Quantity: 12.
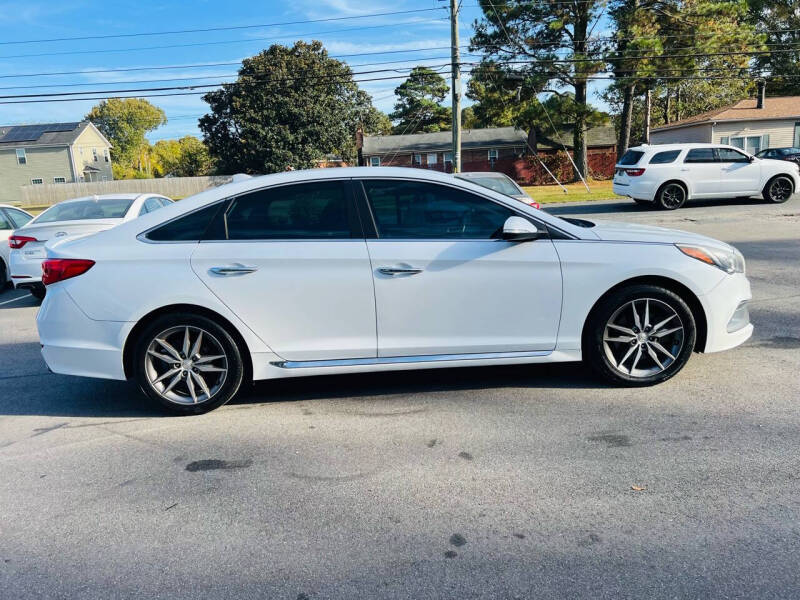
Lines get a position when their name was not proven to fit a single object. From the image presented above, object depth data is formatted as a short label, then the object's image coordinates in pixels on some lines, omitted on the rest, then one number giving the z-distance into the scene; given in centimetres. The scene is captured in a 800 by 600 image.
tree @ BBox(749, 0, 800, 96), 5094
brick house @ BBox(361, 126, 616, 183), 4741
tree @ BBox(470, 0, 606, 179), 3294
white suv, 1773
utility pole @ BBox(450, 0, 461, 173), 2391
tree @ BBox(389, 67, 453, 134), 7100
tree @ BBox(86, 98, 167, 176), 11788
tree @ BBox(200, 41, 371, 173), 5106
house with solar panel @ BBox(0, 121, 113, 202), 5962
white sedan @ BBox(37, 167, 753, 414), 432
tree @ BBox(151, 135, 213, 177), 8644
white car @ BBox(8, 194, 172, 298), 879
